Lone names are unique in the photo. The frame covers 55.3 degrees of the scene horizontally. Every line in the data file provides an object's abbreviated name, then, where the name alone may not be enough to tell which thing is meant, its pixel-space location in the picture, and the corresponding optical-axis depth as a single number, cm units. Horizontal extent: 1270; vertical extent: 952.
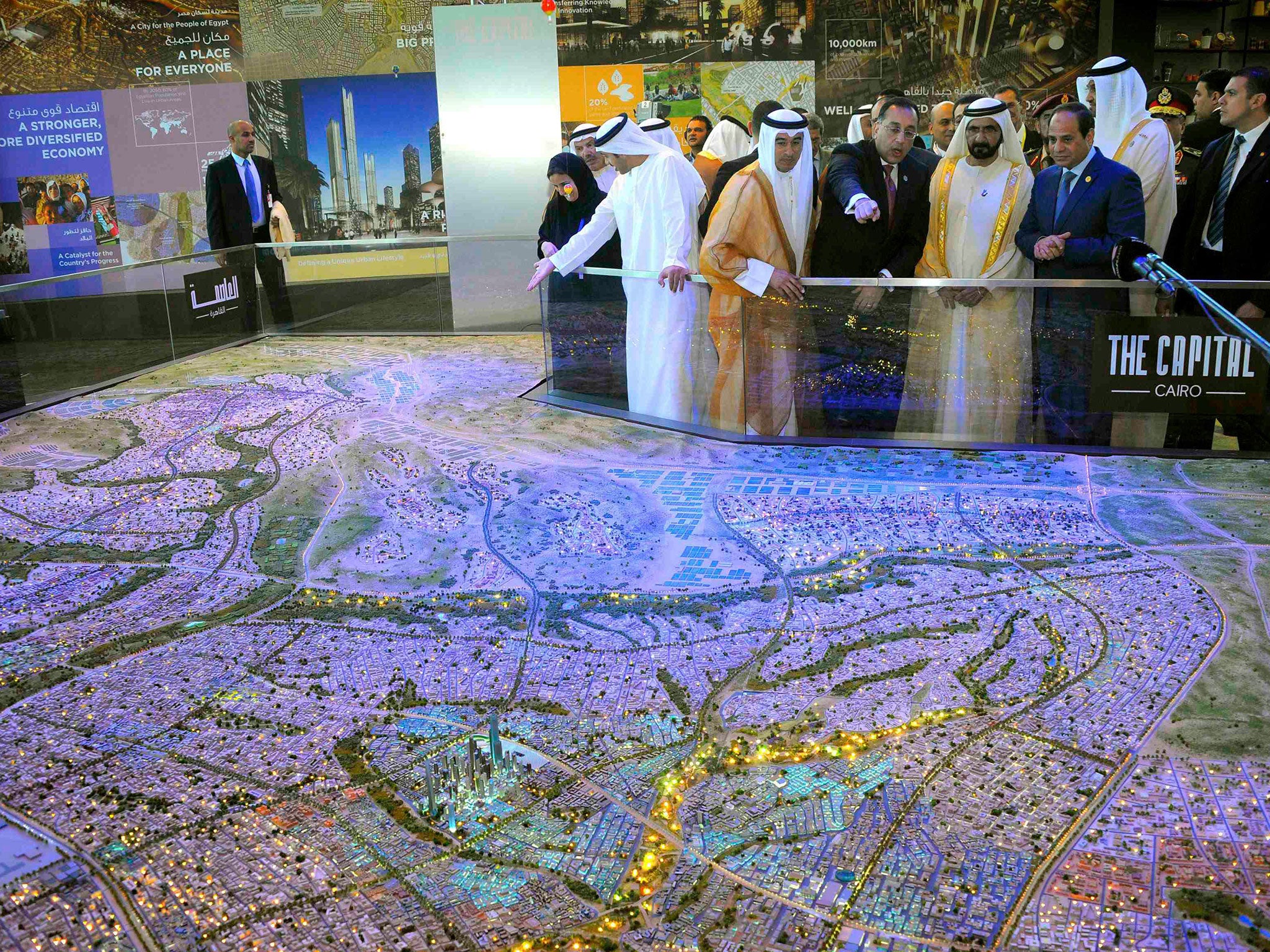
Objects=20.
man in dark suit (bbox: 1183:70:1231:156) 583
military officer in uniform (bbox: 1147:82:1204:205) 629
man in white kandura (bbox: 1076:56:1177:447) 500
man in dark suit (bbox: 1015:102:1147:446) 466
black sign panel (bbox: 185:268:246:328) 804
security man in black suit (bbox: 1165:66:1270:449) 477
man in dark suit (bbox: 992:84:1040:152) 642
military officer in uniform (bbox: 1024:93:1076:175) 536
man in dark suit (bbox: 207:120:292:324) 871
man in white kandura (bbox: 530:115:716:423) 533
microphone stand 443
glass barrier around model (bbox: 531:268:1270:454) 466
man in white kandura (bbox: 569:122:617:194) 655
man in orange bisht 504
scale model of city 217
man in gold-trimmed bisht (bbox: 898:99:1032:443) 480
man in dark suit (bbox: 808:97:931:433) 493
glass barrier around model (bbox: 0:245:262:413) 651
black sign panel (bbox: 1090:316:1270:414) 463
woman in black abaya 579
